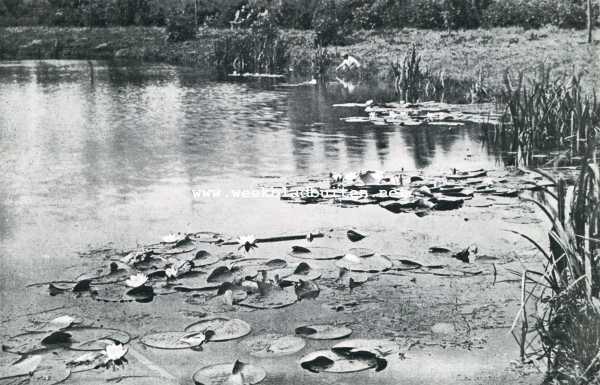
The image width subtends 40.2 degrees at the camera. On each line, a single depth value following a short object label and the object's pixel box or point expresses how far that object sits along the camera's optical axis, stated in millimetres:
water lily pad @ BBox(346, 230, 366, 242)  5371
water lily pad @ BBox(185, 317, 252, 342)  3752
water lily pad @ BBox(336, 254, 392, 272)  4730
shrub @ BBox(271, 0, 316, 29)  28516
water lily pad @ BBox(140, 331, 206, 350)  3645
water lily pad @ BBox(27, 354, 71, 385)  3346
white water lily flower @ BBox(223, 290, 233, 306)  4191
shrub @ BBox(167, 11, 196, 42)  29891
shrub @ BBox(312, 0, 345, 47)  23016
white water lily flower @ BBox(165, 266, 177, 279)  4532
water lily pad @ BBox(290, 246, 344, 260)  5016
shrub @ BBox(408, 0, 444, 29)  23359
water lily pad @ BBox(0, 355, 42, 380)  3406
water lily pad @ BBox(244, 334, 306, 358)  3598
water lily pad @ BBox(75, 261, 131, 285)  4594
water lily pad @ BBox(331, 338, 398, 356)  3564
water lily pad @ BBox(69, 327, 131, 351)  3648
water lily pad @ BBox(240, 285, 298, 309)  4152
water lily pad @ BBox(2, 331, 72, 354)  3648
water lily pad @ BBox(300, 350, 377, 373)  3408
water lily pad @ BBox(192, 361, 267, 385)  3285
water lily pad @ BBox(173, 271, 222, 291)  4426
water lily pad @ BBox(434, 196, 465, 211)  6180
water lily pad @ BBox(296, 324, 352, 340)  3738
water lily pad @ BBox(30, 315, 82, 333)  3867
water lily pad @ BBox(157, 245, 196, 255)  5113
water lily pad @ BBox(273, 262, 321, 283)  4547
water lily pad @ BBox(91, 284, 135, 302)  4301
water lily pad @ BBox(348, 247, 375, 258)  4973
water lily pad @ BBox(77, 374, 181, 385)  3320
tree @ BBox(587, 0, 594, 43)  14214
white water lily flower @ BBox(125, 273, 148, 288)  4336
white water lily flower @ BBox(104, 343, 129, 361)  3471
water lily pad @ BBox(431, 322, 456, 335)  3809
